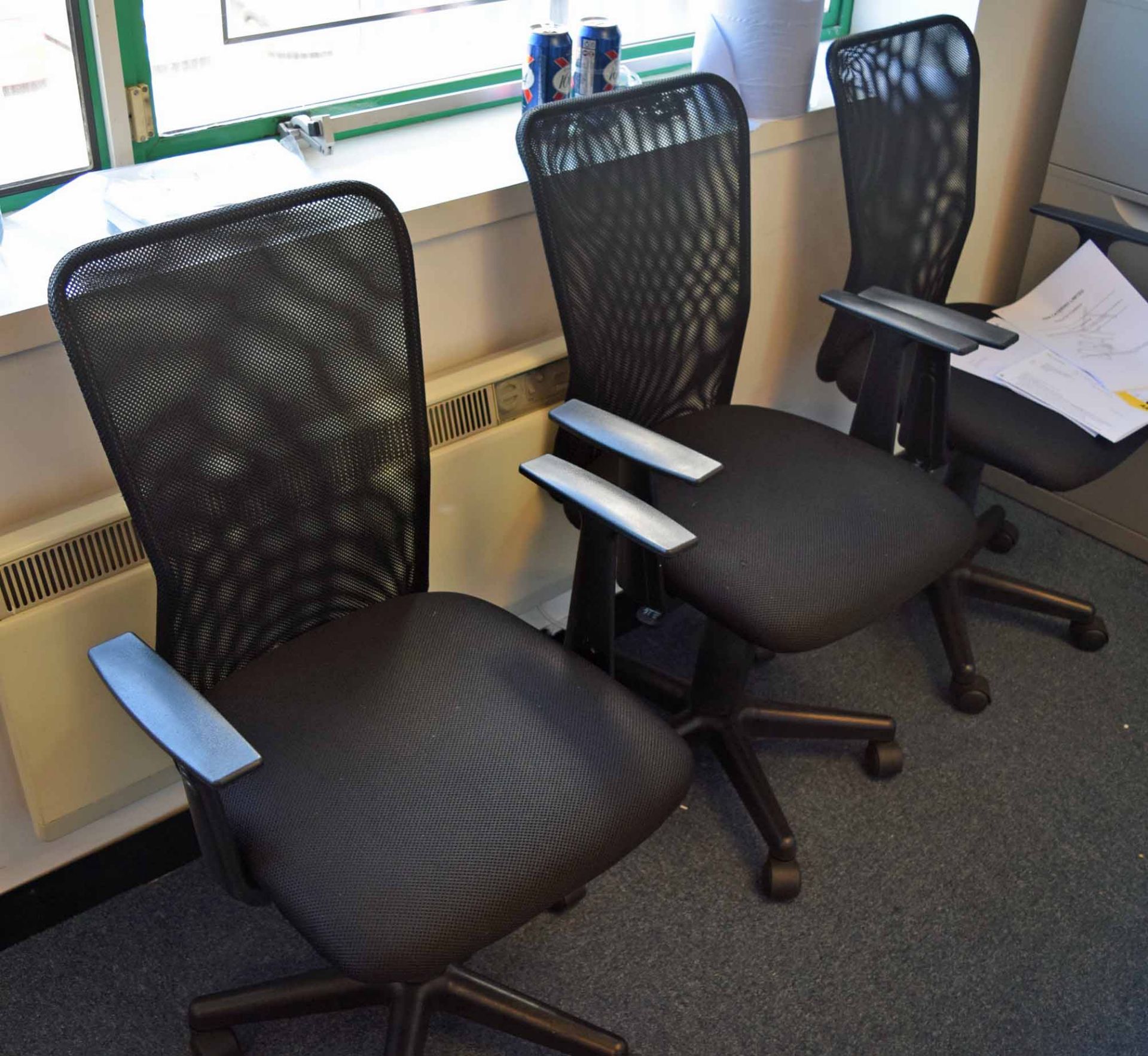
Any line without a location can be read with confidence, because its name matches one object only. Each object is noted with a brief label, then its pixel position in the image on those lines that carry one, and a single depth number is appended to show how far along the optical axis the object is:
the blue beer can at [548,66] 1.82
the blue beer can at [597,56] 1.82
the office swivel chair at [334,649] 1.18
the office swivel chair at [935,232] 1.94
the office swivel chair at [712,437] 1.58
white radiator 1.44
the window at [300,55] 1.68
